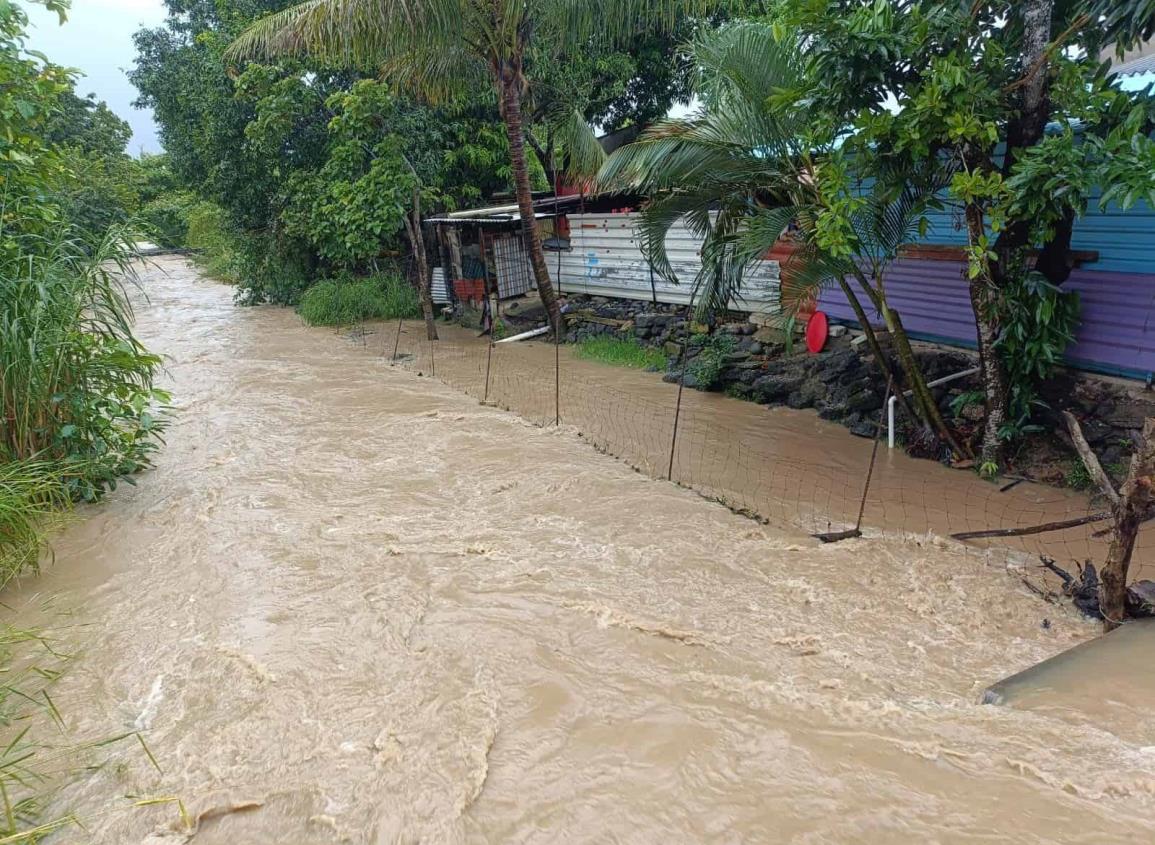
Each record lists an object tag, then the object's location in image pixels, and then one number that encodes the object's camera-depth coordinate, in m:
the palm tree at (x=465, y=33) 9.30
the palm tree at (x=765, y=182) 5.74
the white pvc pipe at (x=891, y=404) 6.63
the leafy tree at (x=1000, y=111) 4.72
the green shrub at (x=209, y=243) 25.12
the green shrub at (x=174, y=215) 31.14
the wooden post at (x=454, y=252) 14.48
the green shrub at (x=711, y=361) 8.88
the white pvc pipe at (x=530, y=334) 12.22
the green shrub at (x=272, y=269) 17.16
